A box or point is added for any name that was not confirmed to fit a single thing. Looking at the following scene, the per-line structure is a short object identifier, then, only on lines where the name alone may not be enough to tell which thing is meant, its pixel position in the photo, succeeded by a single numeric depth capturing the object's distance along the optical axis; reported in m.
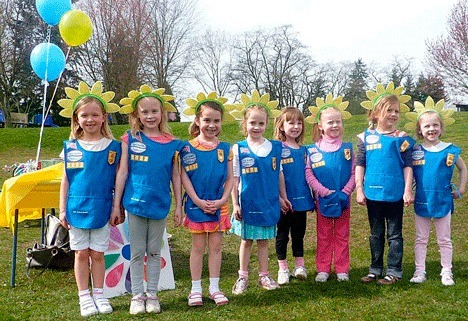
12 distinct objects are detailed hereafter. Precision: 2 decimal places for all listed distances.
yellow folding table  4.04
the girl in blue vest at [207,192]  3.66
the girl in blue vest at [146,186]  3.51
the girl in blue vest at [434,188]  4.05
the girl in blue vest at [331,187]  4.10
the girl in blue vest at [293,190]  4.15
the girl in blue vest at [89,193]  3.49
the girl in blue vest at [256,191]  3.87
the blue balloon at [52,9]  5.95
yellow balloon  5.75
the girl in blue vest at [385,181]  3.98
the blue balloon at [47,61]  6.40
